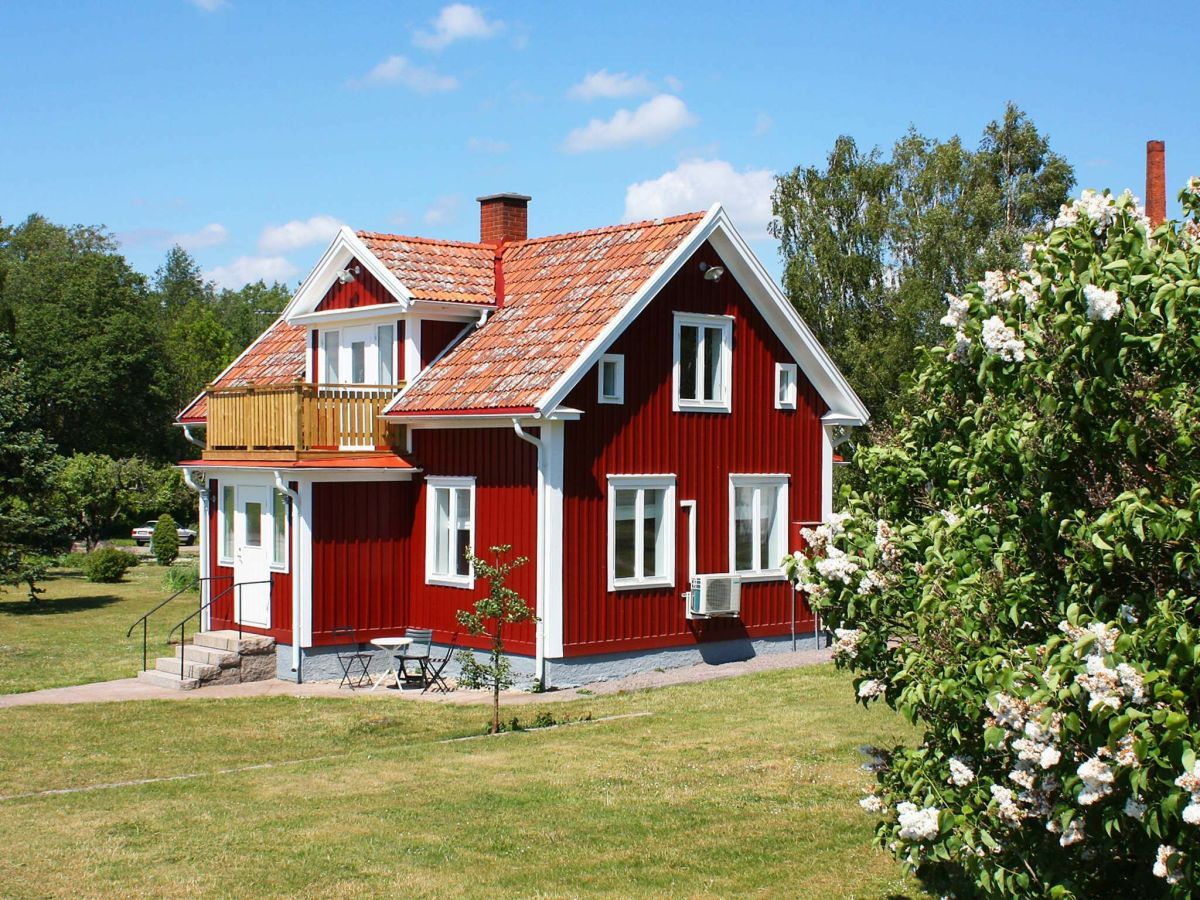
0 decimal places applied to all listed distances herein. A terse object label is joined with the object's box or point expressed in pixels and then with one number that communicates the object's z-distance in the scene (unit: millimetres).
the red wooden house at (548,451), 21219
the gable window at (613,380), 21484
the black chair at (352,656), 22562
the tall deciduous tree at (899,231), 42656
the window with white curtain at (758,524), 23469
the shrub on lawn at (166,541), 49250
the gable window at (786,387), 24156
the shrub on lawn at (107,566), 42938
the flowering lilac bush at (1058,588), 6227
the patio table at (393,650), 21375
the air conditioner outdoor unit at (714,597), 22250
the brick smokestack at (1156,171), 34969
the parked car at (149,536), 59875
